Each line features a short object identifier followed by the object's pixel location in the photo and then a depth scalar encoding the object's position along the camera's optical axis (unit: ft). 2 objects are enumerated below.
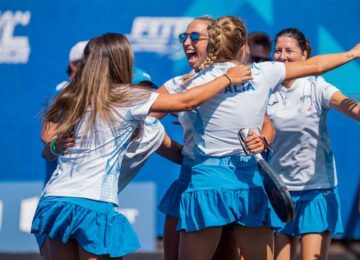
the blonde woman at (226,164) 25.81
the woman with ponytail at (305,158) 31.07
